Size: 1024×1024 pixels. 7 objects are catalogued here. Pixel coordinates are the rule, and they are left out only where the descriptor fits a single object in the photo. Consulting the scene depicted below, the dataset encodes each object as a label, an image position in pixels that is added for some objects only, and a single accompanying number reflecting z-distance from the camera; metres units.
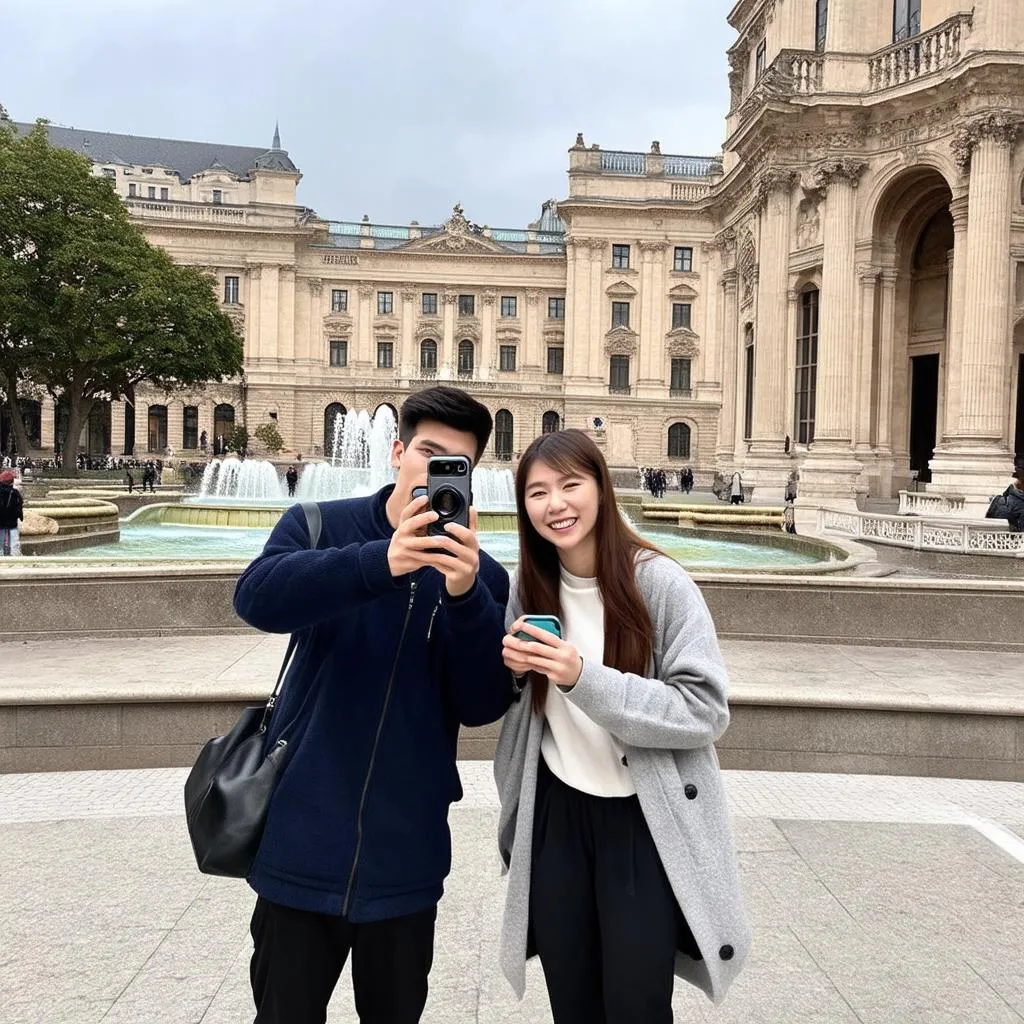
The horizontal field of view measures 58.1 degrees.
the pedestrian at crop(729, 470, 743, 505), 31.25
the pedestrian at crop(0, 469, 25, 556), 12.76
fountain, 28.47
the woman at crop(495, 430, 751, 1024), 2.17
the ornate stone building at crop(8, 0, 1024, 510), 24.73
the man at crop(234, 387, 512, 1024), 2.13
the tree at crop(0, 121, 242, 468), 33.03
